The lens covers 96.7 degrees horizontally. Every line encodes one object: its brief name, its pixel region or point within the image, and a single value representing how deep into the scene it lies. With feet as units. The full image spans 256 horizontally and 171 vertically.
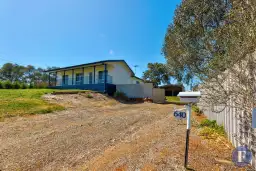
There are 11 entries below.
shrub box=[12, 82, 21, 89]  49.50
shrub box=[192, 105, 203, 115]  20.23
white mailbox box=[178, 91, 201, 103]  6.13
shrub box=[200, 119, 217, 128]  11.82
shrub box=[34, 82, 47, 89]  54.29
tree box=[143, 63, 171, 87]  81.98
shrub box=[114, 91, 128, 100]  38.99
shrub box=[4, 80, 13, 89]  48.13
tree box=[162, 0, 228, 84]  7.03
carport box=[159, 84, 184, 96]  72.94
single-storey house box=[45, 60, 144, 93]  42.33
